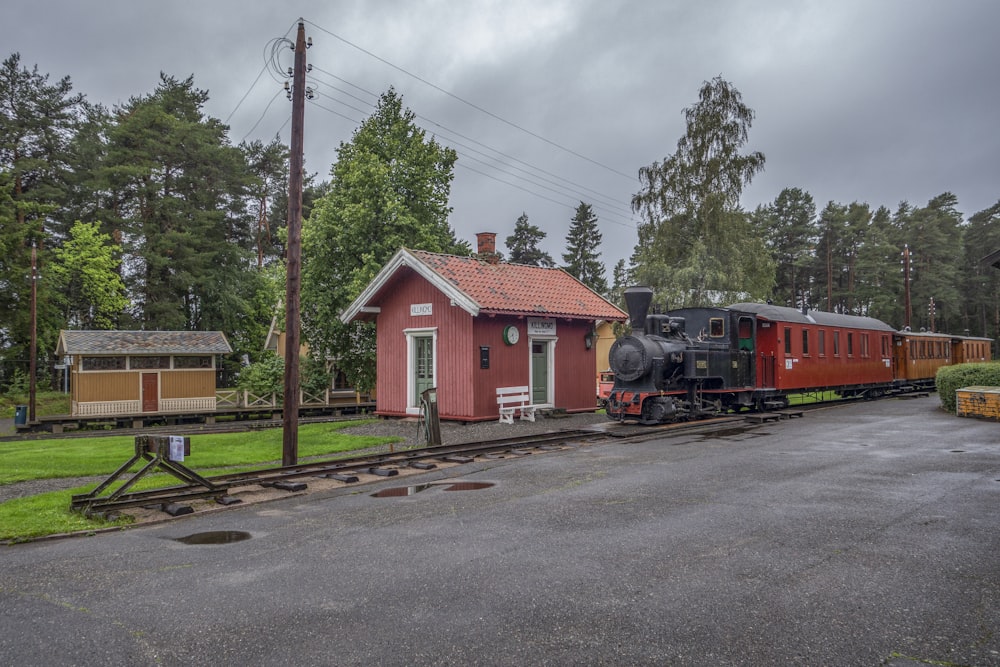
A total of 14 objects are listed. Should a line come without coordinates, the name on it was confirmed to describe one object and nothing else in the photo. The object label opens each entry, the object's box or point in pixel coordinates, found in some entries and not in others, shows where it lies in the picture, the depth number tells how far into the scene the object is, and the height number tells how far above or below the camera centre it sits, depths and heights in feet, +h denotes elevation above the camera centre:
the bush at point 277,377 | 102.42 -1.52
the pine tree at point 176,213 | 122.93 +29.71
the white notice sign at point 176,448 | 25.82 -3.09
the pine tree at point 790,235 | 196.65 +37.92
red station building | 57.62 +3.03
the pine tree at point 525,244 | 198.59 +36.29
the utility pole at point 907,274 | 130.42 +17.38
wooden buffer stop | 25.35 -4.61
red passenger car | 62.64 +1.16
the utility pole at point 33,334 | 84.89 +4.61
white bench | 57.47 -3.35
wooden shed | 92.63 -0.22
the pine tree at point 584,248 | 189.98 +33.78
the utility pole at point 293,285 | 35.94 +4.50
